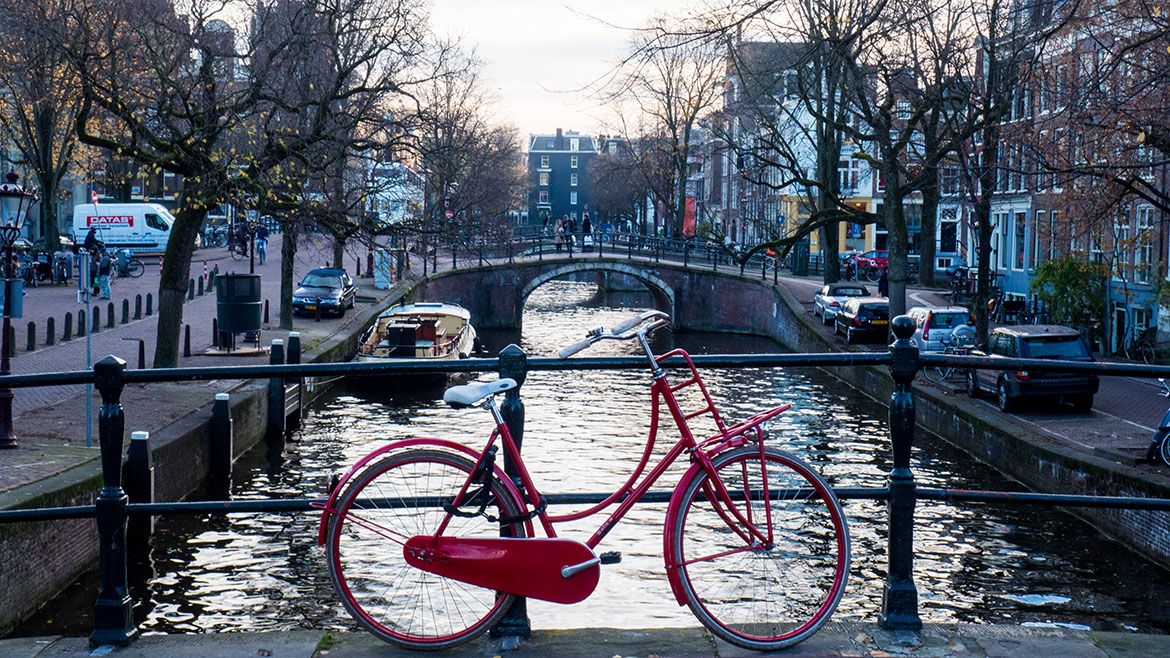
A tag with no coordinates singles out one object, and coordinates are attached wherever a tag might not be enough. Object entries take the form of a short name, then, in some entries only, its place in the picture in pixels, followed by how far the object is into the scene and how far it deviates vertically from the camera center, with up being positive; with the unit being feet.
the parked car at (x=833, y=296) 118.52 -0.48
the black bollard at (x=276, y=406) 65.82 -6.62
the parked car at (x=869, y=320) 102.58 -2.45
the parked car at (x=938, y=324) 86.27 -2.34
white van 159.02 +7.89
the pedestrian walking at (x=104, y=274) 112.78 +0.94
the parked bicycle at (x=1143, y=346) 78.23 -3.49
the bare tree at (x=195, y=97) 59.62 +9.94
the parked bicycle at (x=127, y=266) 137.65 +2.14
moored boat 87.97 -3.66
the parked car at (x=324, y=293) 111.24 -0.65
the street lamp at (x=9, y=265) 41.27 +0.85
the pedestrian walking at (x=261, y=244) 154.45 +5.62
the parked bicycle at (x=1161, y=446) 46.26 -5.88
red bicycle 12.50 -2.61
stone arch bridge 153.38 -0.32
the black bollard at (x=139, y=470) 40.40 -6.31
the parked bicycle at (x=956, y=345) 79.10 -3.62
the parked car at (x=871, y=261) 173.76 +4.46
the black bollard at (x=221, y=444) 53.42 -7.07
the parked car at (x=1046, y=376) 63.62 -4.23
